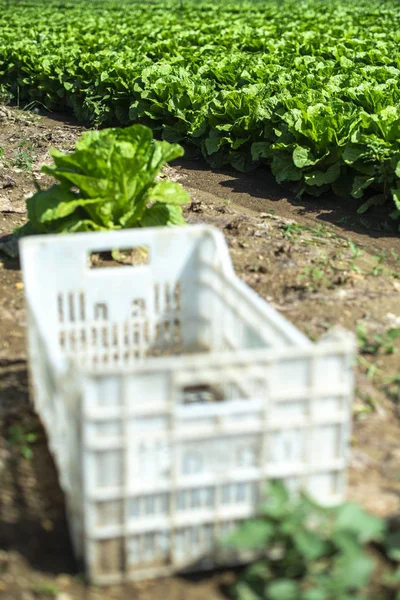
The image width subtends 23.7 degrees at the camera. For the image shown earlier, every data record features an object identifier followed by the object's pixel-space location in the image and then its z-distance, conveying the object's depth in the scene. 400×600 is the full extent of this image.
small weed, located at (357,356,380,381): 4.09
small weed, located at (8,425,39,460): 3.45
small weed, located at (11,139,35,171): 8.10
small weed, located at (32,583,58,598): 2.69
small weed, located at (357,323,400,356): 4.32
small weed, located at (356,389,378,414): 3.77
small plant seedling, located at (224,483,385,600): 2.46
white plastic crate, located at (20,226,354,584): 2.60
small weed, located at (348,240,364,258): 5.62
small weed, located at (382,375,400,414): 3.90
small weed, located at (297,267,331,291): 5.15
